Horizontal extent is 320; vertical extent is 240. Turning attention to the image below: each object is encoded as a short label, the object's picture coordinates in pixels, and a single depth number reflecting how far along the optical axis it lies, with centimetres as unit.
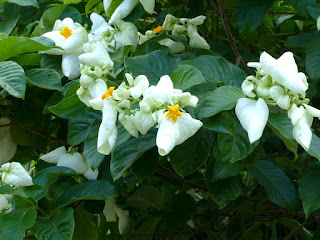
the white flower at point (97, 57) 86
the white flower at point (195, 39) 108
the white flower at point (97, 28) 109
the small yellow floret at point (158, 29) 112
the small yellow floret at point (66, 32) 103
